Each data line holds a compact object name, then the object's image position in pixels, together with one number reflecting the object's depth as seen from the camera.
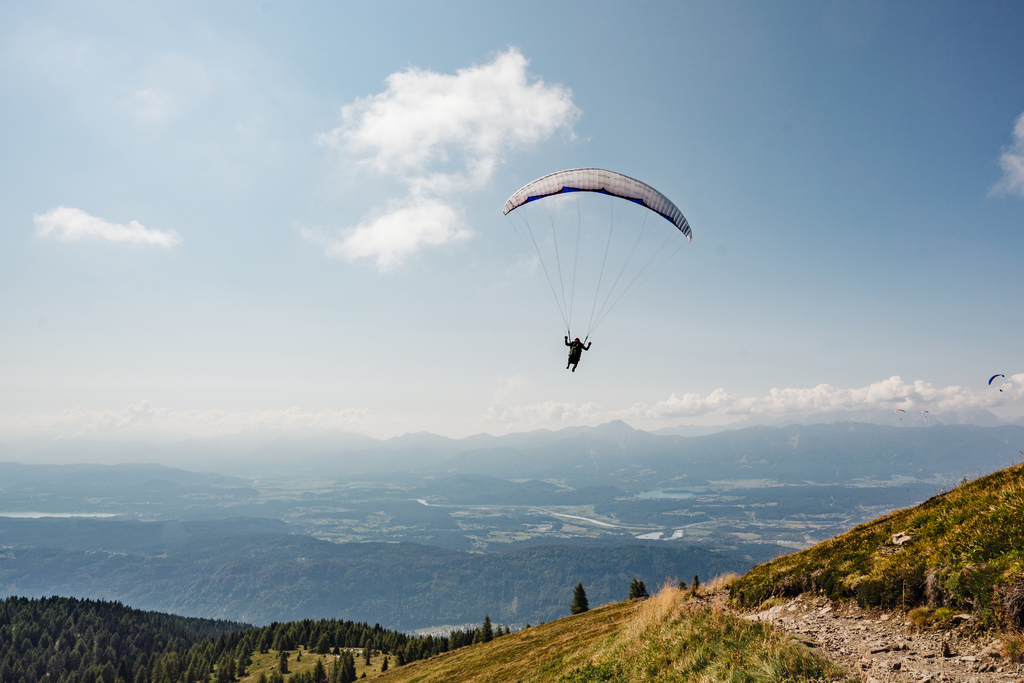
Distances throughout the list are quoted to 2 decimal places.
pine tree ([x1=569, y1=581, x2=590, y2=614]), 57.12
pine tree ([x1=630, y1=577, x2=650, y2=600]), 48.41
